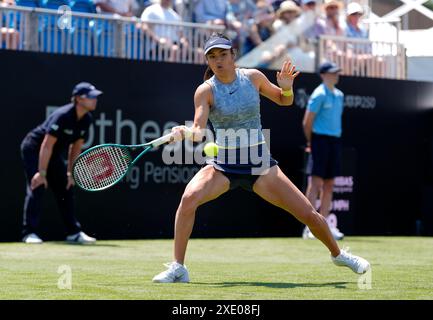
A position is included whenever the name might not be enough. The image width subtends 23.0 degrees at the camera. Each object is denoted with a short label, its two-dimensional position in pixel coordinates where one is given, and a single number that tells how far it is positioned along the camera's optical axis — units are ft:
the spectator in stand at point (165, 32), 45.83
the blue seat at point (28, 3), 43.72
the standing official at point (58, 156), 39.81
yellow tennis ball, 27.22
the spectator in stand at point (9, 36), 41.78
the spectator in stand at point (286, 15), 51.65
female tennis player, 26.68
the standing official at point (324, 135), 44.91
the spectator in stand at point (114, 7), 46.52
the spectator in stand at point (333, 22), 53.11
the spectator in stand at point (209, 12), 49.62
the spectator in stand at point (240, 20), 50.01
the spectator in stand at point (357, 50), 51.88
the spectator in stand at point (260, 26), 50.42
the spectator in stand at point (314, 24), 52.13
